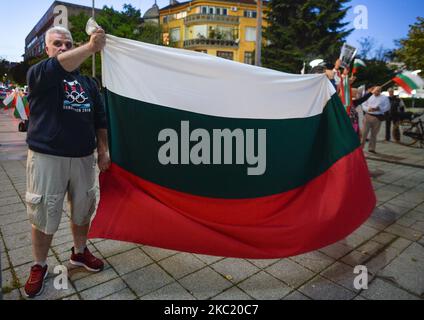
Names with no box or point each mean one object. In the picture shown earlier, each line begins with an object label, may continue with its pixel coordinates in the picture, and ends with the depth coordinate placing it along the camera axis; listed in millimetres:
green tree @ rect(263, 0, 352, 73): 23484
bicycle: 9883
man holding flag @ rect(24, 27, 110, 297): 2111
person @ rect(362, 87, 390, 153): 8078
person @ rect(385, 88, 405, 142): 10555
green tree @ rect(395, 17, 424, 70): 18609
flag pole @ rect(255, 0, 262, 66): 10714
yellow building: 42688
